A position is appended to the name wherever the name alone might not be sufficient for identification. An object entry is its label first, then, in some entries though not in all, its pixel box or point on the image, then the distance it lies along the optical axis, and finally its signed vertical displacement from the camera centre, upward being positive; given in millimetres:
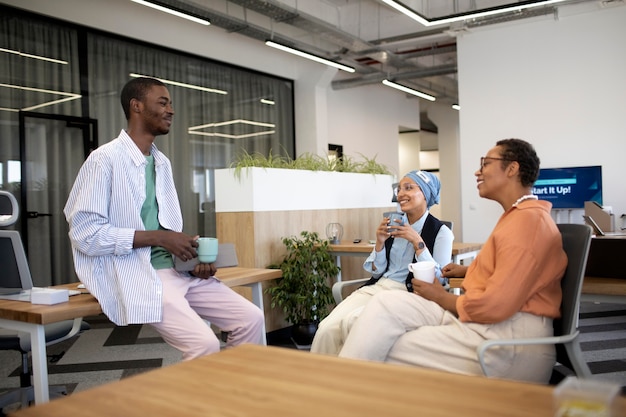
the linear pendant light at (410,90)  9836 +2019
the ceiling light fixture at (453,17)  6031 +2020
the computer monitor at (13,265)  2215 -209
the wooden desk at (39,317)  1960 -366
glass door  5996 +232
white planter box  4559 +119
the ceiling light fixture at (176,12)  5832 +2035
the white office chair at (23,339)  2508 -593
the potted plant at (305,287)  4480 -647
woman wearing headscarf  2529 -237
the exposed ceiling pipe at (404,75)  9844 +2175
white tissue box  2129 -318
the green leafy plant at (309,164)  4613 +344
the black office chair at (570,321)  1747 -392
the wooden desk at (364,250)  4066 -358
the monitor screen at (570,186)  7137 +142
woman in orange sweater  1829 -368
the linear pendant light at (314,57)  7559 +2044
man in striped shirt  2166 -144
